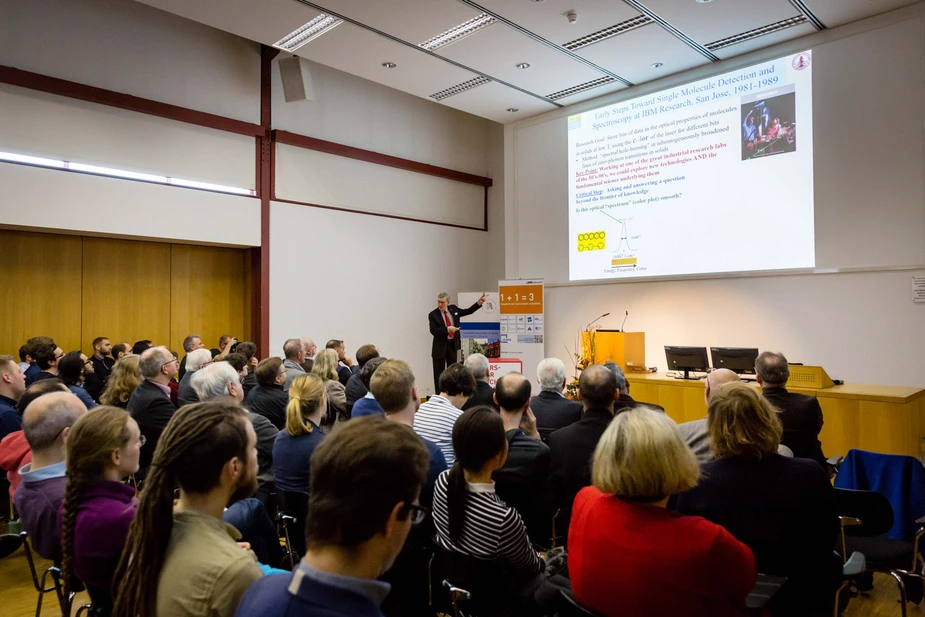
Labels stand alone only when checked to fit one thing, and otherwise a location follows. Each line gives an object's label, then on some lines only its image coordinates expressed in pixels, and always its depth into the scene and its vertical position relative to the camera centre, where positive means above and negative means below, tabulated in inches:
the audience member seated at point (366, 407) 128.7 -20.5
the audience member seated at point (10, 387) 135.0 -17.9
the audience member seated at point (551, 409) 134.4 -22.2
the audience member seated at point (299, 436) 106.0 -22.7
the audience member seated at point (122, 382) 155.3 -17.7
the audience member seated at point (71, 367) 166.7 -14.8
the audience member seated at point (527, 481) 92.8 -26.7
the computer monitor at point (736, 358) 211.0 -17.0
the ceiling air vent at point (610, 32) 239.5 +118.3
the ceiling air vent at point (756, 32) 235.3 +115.9
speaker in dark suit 342.3 -9.8
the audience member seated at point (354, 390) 172.6 -22.5
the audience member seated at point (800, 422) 124.8 -23.5
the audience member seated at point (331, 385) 163.0 -20.4
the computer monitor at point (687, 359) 225.1 -18.1
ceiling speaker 305.7 +122.6
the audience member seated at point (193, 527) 48.8 -18.8
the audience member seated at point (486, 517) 74.2 -25.9
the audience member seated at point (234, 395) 120.4 -16.9
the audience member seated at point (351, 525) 37.8 -14.3
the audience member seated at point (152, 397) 138.3 -19.8
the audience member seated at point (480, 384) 151.6 -19.6
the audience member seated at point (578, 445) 102.7 -23.5
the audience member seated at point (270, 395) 147.8 -20.4
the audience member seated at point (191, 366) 157.1 -15.1
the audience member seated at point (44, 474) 82.4 -22.7
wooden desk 176.1 -33.0
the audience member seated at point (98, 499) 64.1 -21.1
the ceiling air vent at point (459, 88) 300.4 +118.4
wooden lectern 260.5 -16.3
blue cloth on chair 110.8 -33.1
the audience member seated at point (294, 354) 209.0 -14.7
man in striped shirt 114.6 -19.8
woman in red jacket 54.3 -21.8
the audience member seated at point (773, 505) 71.4 -23.9
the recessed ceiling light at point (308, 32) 238.7 +118.5
